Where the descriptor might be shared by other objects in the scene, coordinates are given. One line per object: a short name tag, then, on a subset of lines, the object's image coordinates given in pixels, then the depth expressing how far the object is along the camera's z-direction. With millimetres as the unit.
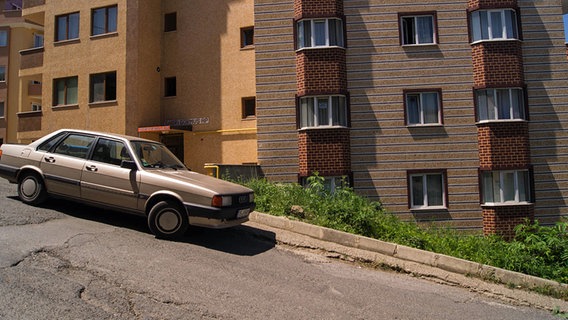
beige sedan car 6375
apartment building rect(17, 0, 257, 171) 17734
